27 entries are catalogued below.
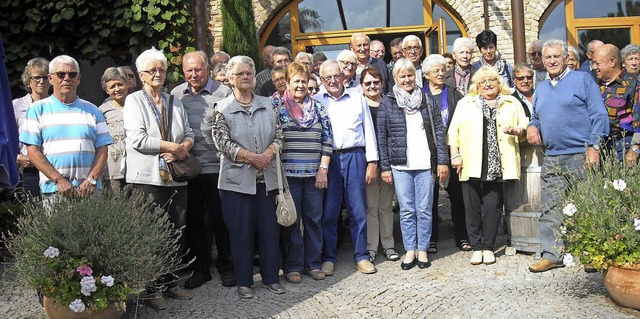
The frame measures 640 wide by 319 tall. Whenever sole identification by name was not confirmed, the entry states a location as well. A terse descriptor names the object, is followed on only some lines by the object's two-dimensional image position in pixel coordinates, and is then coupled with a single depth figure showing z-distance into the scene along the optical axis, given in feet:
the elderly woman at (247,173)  17.95
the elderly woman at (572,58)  23.79
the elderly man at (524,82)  22.72
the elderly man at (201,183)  19.45
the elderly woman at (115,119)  19.53
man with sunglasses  16.30
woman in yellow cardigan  21.03
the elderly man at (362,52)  24.85
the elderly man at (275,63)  23.36
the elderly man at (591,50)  23.35
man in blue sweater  18.92
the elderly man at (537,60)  25.63
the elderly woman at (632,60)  21.99
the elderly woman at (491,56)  24.98
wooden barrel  21.38
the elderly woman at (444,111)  22.11
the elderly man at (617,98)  19.94
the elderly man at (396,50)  26.86
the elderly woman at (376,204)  21.48
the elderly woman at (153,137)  17.34
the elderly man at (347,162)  20.62
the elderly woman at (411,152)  20.90
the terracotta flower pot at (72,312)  15.15
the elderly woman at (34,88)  20.40
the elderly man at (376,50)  26.32
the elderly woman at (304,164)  19.66
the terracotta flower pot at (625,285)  15.47
